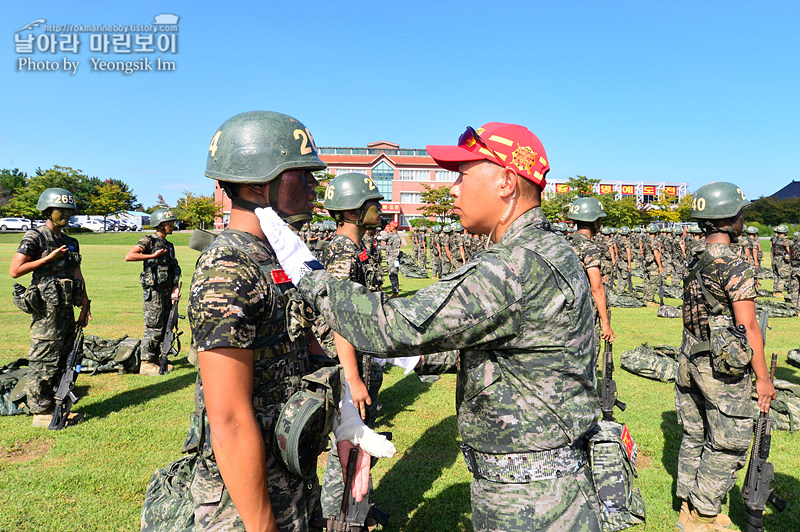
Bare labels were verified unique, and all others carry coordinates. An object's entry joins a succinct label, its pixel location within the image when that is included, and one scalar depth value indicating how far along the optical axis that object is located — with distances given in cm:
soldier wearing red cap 190
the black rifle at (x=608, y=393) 649
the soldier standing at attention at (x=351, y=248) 417
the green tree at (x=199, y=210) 6075
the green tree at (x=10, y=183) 6069
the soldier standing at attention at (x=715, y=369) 409
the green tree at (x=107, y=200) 5906
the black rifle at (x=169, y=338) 875
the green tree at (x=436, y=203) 5553
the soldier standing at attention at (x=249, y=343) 183
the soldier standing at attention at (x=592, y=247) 670
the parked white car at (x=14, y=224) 5506
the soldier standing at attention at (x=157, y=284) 870
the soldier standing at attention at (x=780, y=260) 1858
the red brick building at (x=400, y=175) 6888
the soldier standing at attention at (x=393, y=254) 1851
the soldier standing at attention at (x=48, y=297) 634
